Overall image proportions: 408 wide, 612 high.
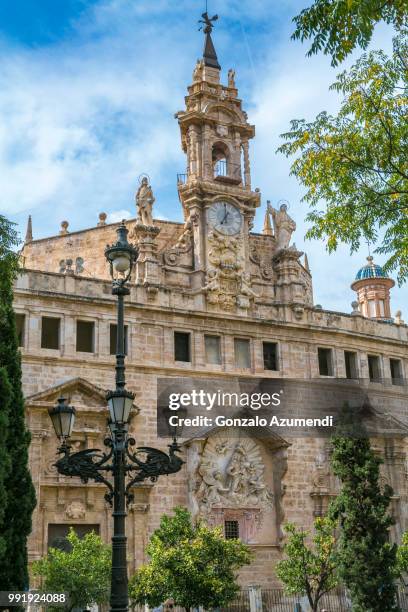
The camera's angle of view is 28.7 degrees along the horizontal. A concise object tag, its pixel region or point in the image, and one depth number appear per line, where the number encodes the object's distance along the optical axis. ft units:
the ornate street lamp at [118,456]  34.83
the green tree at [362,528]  67.31
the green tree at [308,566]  74.84
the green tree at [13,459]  54.85
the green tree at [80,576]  63.16
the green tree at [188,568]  61.52
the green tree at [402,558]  79.99
